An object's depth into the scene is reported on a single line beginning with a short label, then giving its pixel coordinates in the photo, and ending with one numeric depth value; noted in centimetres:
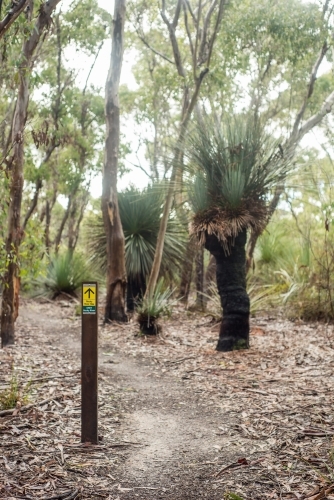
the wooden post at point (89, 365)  506
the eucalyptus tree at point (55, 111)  942
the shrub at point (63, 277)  1836
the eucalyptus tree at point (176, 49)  1098
